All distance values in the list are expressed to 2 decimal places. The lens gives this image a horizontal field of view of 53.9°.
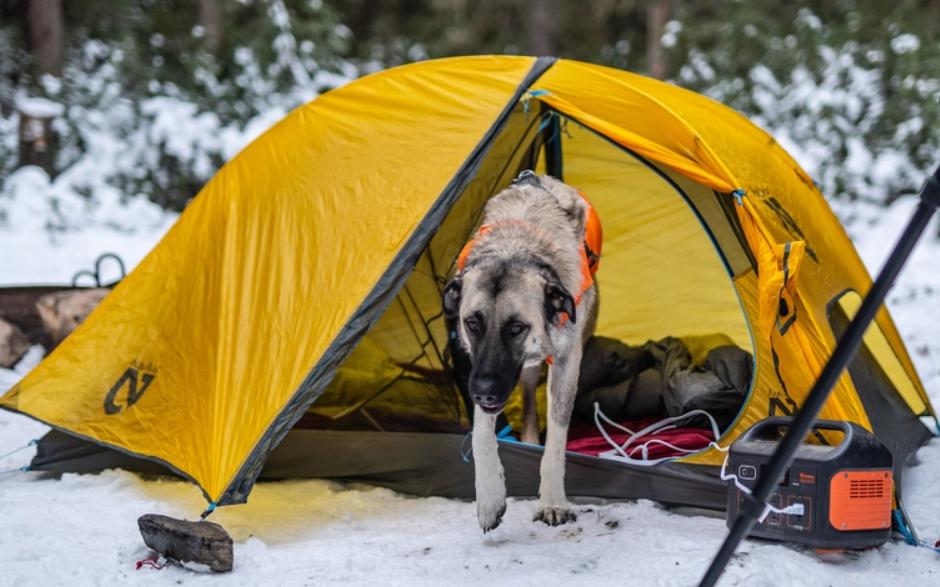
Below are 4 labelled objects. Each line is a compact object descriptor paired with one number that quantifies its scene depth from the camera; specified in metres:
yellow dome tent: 3.64
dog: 3.43
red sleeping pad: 4.27
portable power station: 3.01
